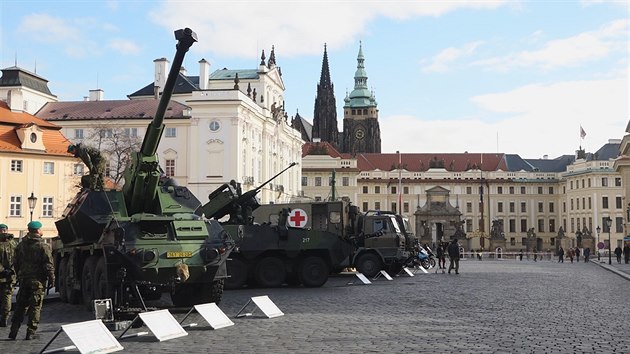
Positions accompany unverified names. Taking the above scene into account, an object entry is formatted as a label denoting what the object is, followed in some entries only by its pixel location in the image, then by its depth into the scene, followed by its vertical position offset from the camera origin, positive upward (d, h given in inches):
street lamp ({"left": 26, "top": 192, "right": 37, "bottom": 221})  1292.8 +37.1
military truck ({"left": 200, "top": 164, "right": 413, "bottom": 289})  933.2 -31.5
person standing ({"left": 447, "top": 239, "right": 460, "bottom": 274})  1311.5 -56.4
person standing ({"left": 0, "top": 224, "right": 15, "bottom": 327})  515.5 -36.1
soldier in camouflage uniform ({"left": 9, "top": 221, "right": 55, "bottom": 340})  462.9 -31.8
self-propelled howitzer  573.6 -14.4
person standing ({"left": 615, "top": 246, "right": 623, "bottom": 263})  2059.1 -92.1
